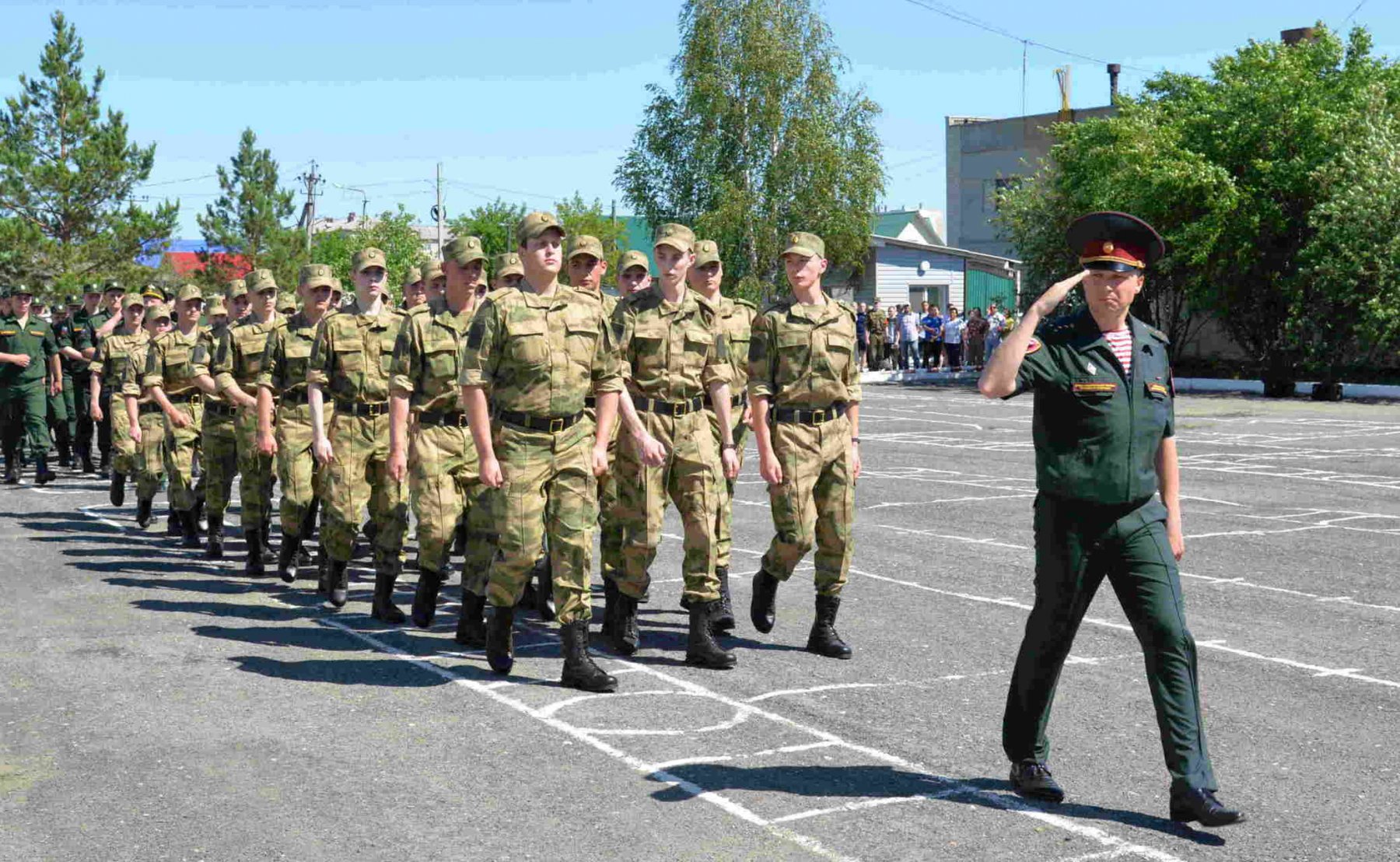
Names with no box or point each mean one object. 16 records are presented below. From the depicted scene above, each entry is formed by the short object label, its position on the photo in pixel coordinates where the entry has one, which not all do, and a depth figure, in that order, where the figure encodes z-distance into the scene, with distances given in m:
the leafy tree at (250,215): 77.81
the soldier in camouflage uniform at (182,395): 12.90
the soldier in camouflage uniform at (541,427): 7.53
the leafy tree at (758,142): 52.12
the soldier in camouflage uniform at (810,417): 8.25
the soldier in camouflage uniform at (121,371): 15.33
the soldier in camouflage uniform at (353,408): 9.94
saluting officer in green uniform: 5.55
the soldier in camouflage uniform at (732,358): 8.73
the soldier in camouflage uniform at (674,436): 8.23
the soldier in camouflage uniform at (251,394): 11.48
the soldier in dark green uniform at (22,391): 17.98
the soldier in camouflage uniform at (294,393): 10.67
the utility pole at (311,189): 110.00
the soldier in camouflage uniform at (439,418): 9.16
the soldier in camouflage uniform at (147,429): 13.84
